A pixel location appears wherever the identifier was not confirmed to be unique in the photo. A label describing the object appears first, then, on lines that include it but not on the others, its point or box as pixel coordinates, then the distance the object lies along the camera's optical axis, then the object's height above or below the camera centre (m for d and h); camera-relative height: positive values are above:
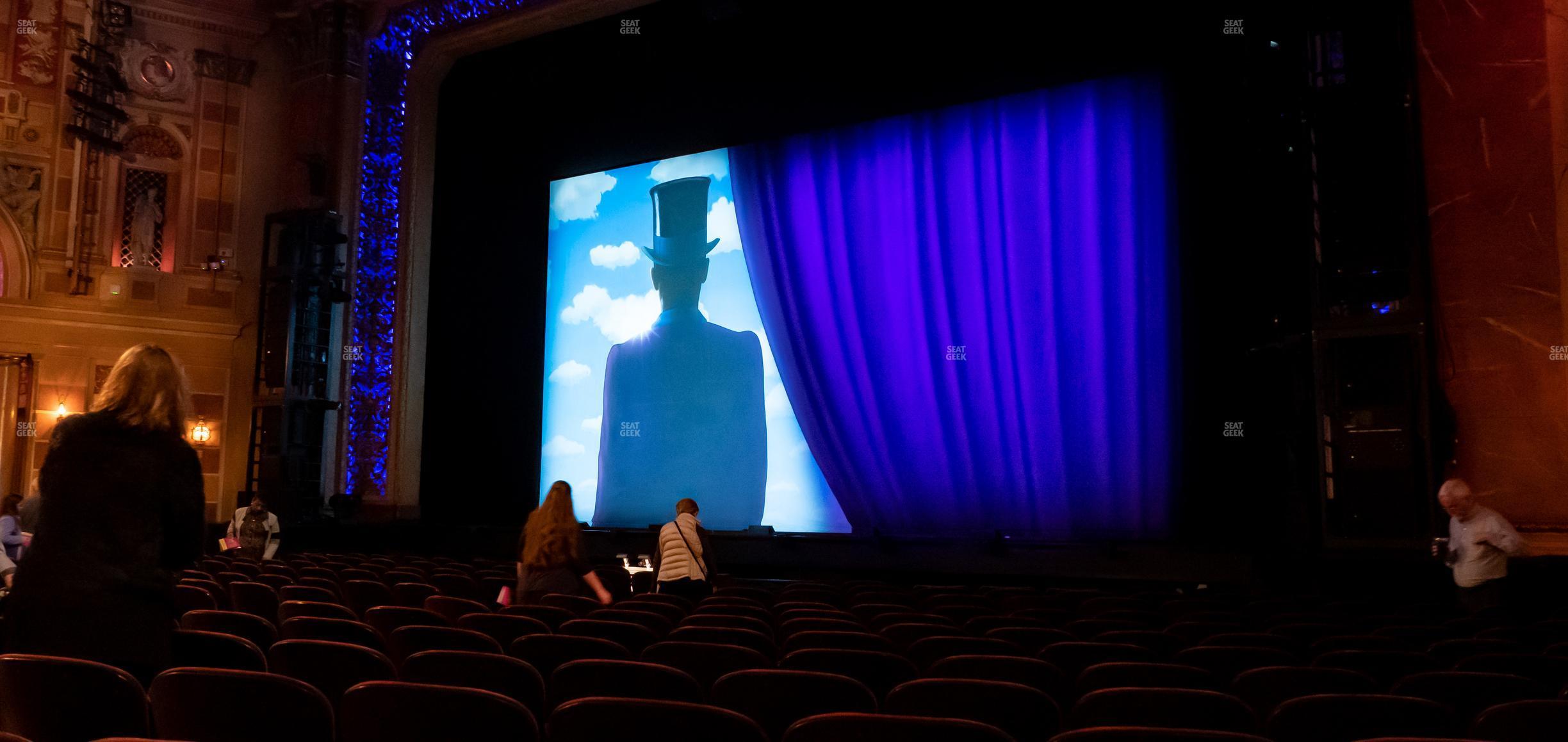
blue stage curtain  11.06 +1.88
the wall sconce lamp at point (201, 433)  14.62 +0.57
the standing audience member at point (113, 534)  2.58 -0.14
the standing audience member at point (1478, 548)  6.35 -0.34
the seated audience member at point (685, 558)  7.03 -0.48
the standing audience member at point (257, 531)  10.66 -0.52
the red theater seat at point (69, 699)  2.29 -0.46
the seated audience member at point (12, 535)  8.88 -0.48
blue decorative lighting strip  15.23 +3.54
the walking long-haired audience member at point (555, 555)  6.32 -0.43
